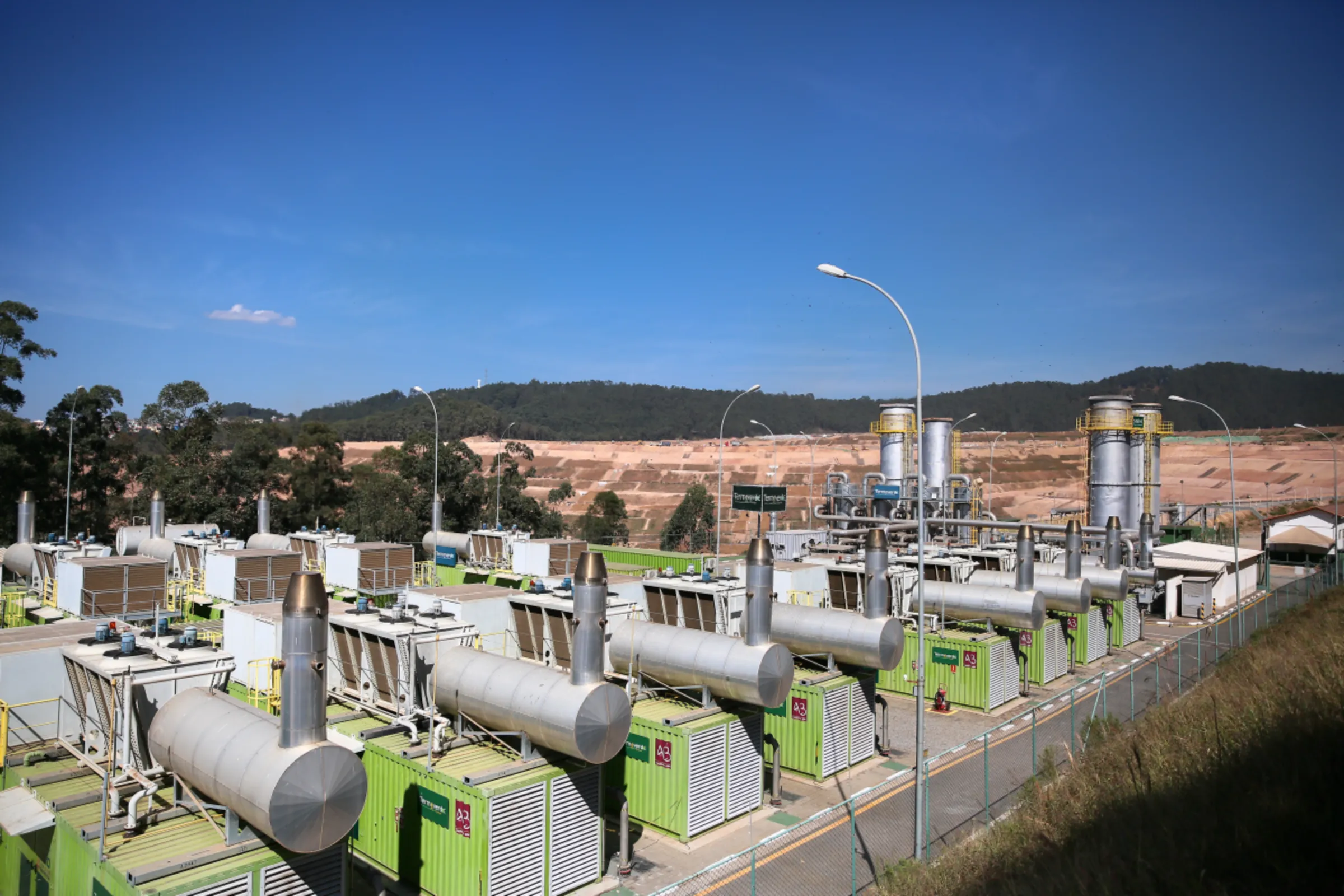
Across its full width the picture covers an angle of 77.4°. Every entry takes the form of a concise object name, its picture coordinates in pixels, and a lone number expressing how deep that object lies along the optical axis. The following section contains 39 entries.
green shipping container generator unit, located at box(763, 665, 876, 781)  21.34
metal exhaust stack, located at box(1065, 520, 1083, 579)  30.44
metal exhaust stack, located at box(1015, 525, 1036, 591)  28.05
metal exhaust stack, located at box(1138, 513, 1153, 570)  41.97
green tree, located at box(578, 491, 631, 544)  69.50
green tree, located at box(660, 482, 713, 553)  70.38
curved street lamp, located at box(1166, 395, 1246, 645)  36.12
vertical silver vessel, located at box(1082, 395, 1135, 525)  45.59
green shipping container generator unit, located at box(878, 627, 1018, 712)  27.91
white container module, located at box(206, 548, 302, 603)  28.66
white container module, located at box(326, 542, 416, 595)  32.09
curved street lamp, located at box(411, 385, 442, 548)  41.47
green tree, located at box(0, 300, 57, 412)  51.09
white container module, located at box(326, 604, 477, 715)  16.19
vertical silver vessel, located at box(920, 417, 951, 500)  47.62
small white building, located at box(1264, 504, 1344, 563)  63.75
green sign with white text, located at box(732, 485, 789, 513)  38.06
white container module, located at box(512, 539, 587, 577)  35.22
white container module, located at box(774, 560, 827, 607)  28.78
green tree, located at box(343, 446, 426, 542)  55.16
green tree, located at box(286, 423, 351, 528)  65.69
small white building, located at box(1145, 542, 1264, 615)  46.97
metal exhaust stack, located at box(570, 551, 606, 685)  14.38
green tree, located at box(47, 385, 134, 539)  54.34
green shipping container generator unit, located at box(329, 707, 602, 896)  14.04
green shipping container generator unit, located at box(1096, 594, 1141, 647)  37.16
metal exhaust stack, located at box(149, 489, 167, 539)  38.94
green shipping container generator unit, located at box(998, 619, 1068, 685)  30.28
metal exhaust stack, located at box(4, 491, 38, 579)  31.86
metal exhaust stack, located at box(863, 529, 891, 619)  21.17
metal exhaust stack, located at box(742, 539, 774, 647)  17.78
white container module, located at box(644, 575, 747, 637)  22.61
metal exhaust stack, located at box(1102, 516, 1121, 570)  34.66
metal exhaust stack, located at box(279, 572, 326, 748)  10.84
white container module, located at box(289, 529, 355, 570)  36.44
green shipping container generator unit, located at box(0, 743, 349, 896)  10.61
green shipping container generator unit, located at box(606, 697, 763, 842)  17.66
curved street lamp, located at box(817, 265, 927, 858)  15.11
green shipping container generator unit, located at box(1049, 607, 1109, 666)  33.19
